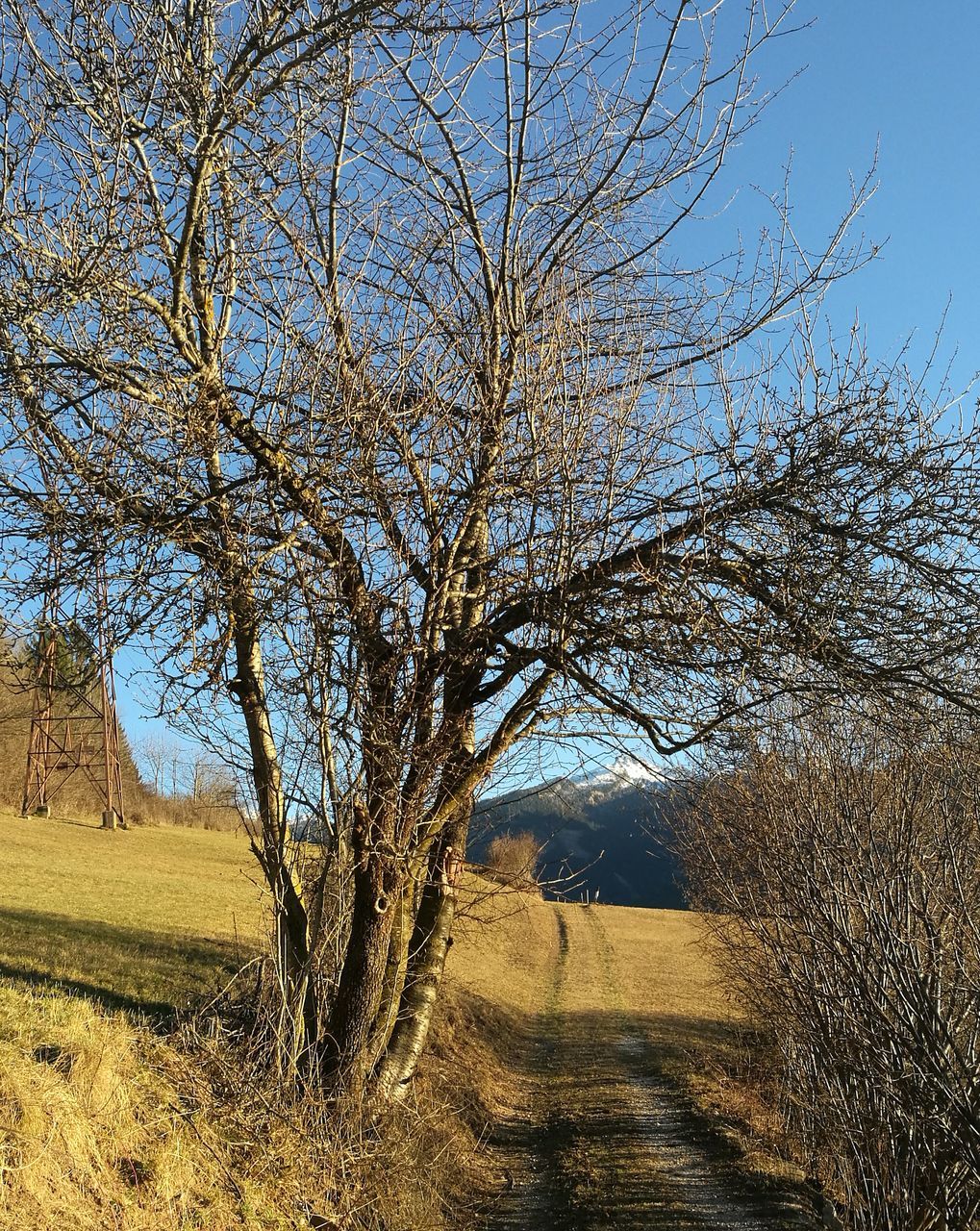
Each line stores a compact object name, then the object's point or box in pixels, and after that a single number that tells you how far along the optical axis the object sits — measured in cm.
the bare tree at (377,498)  575
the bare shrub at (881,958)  521
